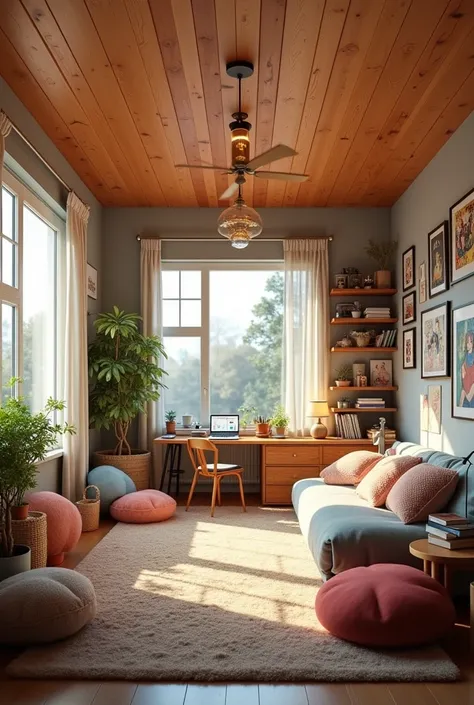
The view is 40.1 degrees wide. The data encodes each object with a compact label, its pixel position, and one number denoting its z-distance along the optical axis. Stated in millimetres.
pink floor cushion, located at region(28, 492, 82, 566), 4184
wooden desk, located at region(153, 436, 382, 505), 6188
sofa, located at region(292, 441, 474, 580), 3523
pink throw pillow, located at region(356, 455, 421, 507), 4281
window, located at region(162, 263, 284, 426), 6969
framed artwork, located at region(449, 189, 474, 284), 4332
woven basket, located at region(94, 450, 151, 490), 6047
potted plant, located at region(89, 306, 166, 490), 6039
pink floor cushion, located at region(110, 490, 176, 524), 5461
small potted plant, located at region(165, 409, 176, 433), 6574
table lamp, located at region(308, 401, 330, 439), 6414
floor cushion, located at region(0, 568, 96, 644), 2805
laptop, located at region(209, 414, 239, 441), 6566
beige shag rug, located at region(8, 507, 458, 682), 2627
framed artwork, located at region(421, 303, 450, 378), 4844
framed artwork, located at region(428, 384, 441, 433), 5051
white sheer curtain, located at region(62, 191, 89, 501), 5340
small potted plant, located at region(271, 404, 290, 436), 6488
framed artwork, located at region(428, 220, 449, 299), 4878
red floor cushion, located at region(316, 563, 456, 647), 2787
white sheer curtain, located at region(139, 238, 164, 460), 6668
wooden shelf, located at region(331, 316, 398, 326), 6504
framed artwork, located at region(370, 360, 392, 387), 6648
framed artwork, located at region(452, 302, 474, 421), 4316
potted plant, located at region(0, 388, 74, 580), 3373
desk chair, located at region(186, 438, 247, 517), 5699
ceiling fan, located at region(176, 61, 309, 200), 3865
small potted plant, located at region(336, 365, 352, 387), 6609
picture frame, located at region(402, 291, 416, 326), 5875
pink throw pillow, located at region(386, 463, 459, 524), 3738
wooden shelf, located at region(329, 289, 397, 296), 6508
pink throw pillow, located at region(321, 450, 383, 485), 5059
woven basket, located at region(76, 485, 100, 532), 5211
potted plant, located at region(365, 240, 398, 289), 6562
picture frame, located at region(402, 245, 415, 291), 5895
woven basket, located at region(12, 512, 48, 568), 3749
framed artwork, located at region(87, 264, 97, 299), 6278
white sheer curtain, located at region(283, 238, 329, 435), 6703
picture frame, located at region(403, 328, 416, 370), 5848
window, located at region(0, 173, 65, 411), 4430
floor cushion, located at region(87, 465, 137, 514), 5645
